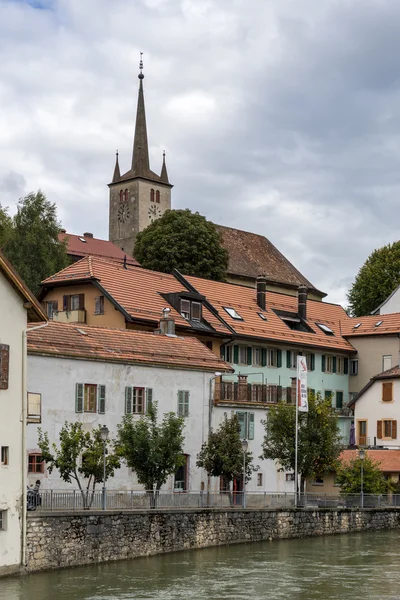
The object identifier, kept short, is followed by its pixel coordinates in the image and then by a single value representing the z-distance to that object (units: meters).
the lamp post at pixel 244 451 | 57.22
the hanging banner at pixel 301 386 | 63.09
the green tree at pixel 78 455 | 47.56
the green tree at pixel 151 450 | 51.69
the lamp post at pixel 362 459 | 64.50
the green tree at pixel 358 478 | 66.38
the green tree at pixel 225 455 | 58.78
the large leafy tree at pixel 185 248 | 99.38
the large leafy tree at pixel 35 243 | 87.12
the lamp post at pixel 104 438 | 46.79
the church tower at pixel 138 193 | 159.00
